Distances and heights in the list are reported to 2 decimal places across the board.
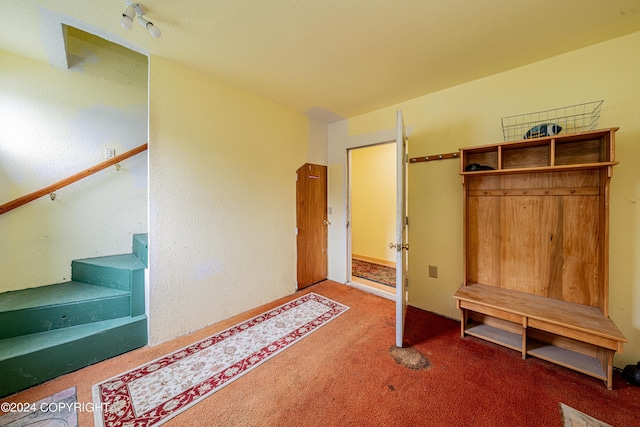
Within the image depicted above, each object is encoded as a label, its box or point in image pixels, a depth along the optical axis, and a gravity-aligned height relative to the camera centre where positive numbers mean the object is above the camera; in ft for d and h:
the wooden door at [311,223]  10.54 -0.51
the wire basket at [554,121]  5.82 +2.61
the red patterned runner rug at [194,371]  4.44 -3.91
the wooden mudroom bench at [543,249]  5.28 -1.05
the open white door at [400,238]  6.31 -0.74
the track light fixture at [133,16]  4.51 +4.17
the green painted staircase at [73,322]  4.92 -2.86
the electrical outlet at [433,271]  8.43 -2.25
